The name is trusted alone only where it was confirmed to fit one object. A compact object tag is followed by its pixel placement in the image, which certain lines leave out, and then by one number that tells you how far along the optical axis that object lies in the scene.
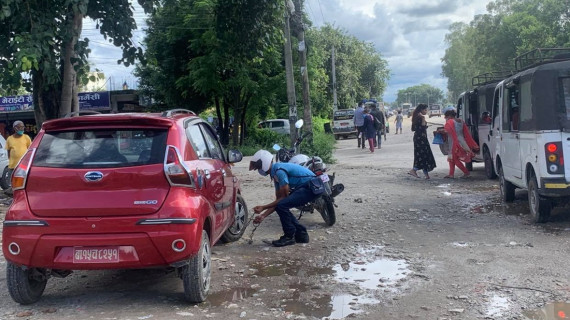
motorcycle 8.12
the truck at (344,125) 35.94
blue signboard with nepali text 38.88
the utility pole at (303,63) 17.55
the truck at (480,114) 13.02
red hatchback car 4.66
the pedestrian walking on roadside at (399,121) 38.35
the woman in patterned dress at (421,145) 13.40
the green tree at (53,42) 8.05
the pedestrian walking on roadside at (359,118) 22.83
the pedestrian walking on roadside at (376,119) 21.69
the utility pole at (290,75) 16.22
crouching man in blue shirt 7.08
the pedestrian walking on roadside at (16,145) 12.14
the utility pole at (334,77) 46.11
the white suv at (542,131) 7.27
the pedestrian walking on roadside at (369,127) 21.09
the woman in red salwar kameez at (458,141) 13.09
